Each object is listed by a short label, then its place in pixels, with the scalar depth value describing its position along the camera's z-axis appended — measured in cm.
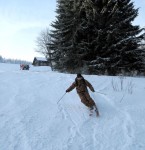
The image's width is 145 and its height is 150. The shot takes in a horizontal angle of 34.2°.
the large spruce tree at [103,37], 1900
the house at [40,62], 7812
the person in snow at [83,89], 875
